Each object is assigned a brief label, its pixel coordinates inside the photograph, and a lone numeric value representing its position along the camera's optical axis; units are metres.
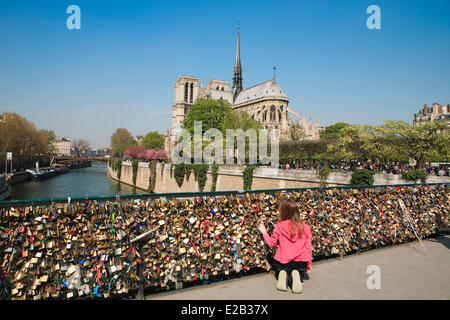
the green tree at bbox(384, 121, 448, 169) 22.28
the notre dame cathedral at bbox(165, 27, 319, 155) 71.72
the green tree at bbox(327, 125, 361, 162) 27.16
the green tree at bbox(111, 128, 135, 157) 115.06
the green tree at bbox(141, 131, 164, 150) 107.50
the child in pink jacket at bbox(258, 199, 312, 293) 4.96
